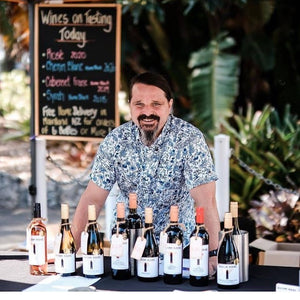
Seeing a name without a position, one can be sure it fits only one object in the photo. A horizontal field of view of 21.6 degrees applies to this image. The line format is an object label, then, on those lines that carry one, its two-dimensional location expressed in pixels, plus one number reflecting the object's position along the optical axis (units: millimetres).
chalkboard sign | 6094
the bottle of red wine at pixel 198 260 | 3207
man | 3834
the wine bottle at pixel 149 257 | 3281
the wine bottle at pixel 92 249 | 3391
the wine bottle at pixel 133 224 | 3373
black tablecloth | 3193
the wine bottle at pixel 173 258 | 3234
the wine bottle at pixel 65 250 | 3418
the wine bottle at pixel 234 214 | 3308
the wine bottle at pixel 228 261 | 3172
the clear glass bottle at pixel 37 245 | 3480
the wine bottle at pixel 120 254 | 3334
